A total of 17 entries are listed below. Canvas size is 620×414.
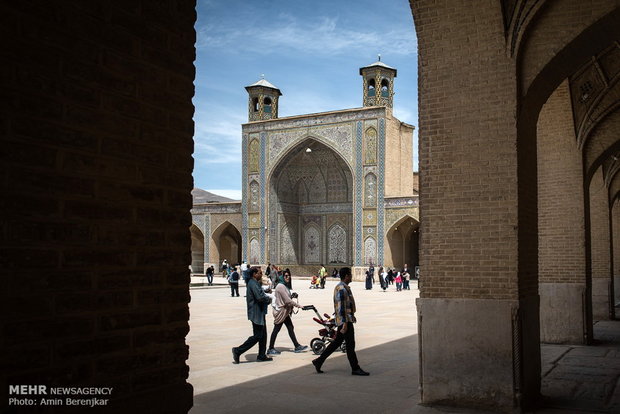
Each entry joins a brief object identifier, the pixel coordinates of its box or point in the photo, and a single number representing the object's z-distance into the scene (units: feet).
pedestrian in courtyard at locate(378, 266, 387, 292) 83.46
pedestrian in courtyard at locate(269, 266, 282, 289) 70.79
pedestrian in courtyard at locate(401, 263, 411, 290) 86.17
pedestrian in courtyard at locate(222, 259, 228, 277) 117.19
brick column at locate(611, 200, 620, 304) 71.28
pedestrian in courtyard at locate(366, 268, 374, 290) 85.87
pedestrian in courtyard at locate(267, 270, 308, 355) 28.12
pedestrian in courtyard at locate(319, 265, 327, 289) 88.02
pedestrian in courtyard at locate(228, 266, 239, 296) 66.13
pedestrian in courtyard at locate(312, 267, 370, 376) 23.47
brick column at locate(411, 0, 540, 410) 18.86
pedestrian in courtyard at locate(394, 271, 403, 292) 82.53
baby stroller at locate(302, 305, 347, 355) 27.23
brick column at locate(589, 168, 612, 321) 47.39
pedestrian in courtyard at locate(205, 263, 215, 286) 89.69
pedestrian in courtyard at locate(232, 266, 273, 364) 25.90
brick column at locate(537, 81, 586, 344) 33.73
